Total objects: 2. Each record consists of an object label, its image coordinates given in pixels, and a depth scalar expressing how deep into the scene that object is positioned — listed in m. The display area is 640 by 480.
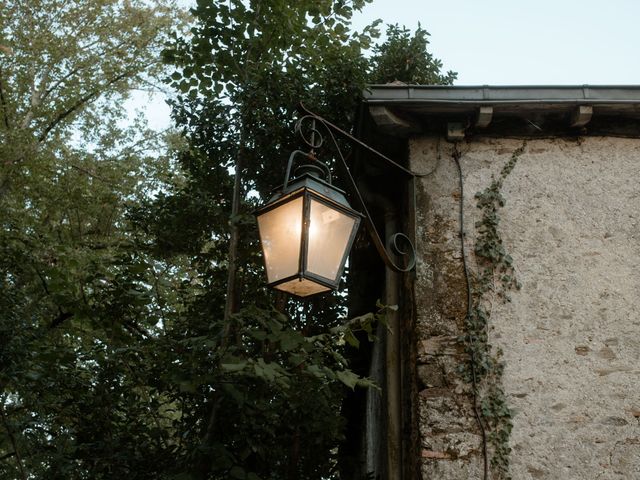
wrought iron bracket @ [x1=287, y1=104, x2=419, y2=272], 3.39
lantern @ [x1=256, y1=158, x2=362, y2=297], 2.92
